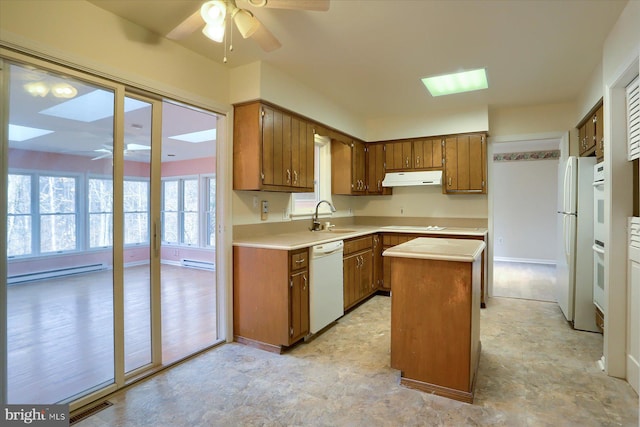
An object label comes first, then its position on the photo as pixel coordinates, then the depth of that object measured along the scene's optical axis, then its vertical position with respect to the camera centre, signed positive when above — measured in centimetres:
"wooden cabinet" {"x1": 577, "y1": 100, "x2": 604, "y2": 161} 298 +75
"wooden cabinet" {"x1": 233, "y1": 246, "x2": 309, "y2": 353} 277 -78
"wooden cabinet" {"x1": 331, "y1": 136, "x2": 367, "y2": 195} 468 +58
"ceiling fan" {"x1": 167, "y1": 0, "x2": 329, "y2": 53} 171 +106
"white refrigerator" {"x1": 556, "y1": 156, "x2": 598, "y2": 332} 323 -32
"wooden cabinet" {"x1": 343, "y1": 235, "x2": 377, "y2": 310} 370 -75
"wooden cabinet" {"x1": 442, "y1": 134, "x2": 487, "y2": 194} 437 +58
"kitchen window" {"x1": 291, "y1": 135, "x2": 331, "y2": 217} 443 +45
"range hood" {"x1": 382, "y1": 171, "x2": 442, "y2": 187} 453 +41
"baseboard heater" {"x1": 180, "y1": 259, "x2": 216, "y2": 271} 681 -119
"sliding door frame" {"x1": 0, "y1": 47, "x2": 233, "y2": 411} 178 +4
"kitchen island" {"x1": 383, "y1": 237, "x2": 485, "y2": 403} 208 -73
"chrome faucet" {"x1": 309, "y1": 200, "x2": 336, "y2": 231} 418 -21
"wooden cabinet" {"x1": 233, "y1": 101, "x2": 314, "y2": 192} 301 +57
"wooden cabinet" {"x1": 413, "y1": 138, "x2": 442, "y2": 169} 460 +77
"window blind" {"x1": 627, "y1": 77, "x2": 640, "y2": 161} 214 +59
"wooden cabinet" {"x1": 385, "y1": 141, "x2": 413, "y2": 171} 481 +77
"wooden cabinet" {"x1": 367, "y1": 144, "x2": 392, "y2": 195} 502 +60
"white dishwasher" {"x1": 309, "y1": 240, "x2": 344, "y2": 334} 303 -76
